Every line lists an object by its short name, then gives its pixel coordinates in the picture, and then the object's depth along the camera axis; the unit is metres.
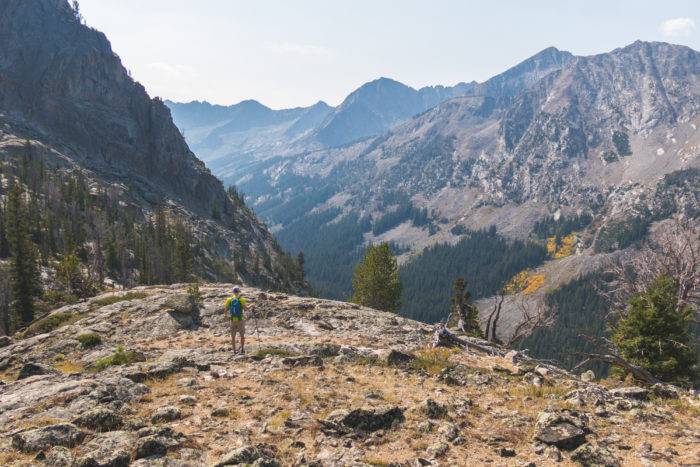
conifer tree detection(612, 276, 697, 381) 33.69
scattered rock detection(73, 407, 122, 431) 14.18
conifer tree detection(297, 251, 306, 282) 155.12
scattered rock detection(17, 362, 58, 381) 21.37
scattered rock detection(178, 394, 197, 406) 16.78
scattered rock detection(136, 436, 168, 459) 12.34
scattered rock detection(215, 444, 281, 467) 11.81
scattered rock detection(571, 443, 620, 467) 12.97
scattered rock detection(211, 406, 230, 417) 15.84
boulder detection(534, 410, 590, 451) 14.11
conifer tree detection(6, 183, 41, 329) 61.91
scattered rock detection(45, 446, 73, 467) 11.54
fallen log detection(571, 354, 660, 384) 23.89
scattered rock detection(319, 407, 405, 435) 14.81
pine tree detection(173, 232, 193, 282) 98.50
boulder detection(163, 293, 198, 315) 37.57
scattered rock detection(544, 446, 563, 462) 13.31
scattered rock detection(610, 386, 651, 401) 19.91
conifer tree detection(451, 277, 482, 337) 60.69
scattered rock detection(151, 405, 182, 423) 15.09
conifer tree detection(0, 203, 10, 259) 93.44
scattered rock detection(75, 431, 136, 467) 11.59
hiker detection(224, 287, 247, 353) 26.08
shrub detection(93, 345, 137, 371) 23.30
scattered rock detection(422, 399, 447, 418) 16.42
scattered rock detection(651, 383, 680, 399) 20.89
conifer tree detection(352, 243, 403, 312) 78.44
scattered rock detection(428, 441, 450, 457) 13.41
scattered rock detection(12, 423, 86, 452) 12.42
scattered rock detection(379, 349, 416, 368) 24.31
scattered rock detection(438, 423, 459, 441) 14.58
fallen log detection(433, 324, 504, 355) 31.86
